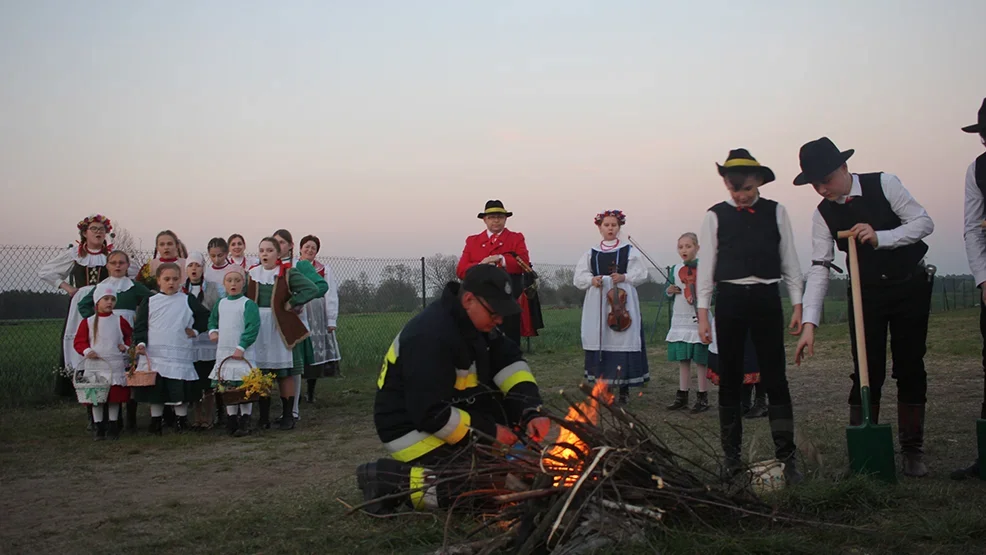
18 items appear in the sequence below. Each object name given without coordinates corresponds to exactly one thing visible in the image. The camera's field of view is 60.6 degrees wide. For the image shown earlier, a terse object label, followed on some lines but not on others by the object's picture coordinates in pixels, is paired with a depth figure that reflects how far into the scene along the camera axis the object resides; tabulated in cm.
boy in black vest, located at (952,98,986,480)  509
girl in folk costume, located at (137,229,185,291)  892
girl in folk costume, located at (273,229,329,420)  868
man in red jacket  970
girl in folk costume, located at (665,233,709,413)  882
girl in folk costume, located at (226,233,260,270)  1010
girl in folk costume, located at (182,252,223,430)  838
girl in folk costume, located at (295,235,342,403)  1027
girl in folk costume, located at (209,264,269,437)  802
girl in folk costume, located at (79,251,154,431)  836
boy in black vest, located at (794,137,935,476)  498
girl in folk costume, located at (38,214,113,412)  898
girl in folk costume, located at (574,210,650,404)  930
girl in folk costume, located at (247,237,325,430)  846
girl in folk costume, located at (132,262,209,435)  805
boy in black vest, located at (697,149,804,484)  496
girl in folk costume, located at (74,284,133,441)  789
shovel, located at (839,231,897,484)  460
